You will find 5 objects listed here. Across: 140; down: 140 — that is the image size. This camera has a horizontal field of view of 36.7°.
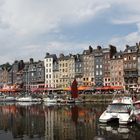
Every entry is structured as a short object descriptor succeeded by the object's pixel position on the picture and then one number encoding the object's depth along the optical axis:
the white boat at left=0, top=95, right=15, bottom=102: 59.42
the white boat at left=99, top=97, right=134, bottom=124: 21.54
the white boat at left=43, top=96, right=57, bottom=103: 50.45
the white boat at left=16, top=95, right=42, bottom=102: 54.80
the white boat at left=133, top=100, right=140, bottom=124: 21.40
